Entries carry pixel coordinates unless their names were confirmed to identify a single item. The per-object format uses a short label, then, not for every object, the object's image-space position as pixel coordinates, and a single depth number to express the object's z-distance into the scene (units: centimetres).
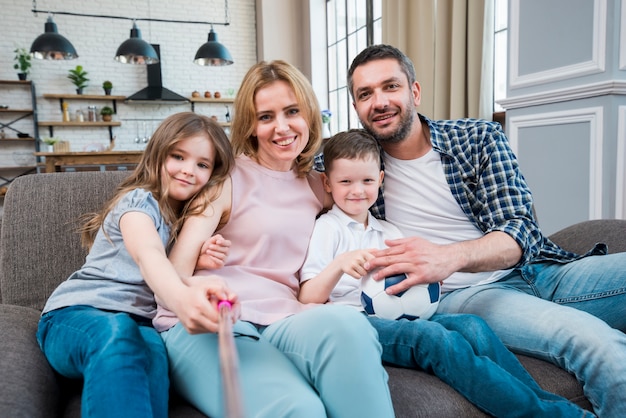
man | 114
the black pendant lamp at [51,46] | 485
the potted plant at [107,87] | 674
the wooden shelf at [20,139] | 652
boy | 98
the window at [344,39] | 544
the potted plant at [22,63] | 636
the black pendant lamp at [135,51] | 505
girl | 83
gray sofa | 94
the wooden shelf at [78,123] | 661
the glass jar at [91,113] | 678
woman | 87
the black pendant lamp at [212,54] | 527
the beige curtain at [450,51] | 349
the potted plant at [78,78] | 659
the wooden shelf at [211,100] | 704
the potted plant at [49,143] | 607
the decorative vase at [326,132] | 541
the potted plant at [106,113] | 678
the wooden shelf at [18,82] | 640
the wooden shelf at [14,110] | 645
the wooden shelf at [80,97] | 657
